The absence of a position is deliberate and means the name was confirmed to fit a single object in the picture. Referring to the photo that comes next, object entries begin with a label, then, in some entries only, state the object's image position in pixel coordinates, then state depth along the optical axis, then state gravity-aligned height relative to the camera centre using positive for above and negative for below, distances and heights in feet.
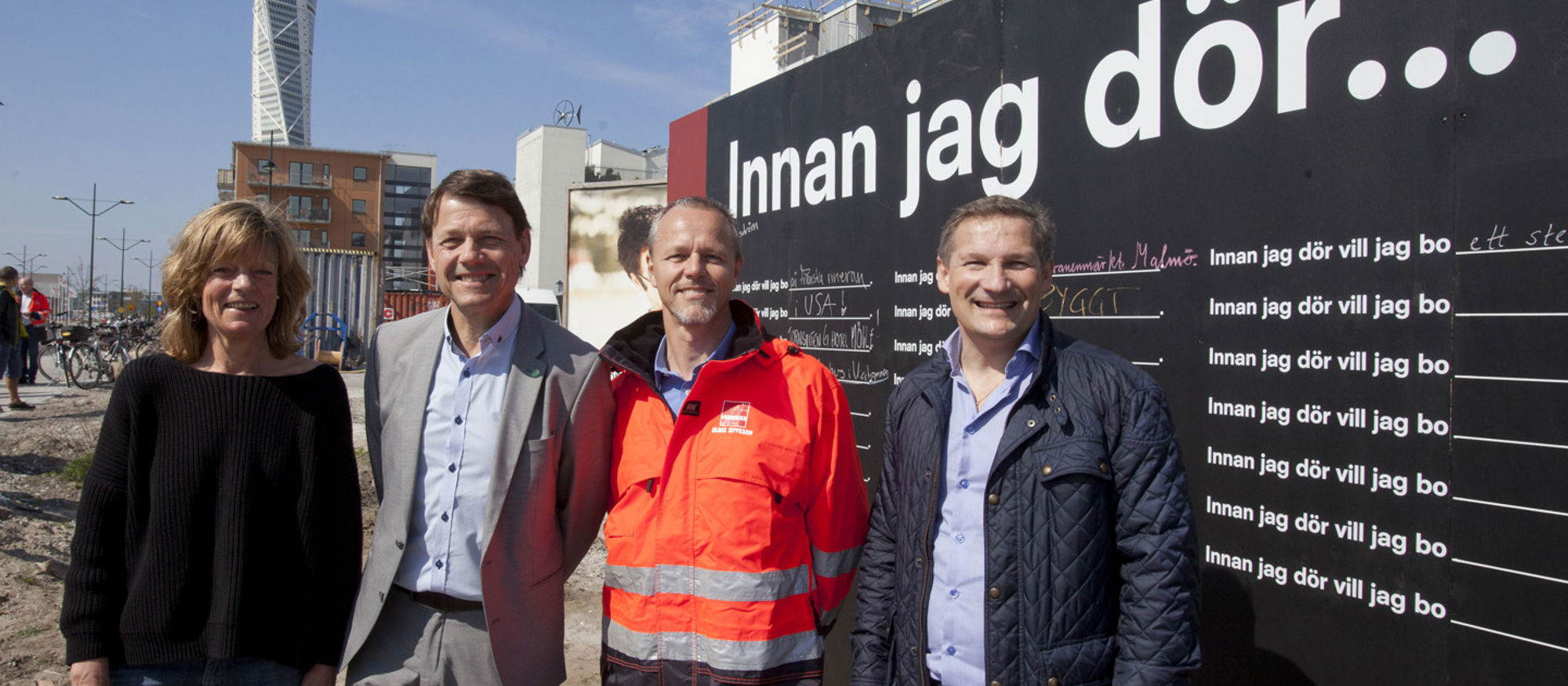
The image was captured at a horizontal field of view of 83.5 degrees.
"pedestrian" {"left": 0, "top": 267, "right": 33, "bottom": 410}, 35.63 +1.03
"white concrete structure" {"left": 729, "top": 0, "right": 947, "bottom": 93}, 132.57 +55.23
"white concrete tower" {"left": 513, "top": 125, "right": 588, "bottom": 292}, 157.48 +33.76
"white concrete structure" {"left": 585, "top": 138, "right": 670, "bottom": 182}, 203.72 +48.89
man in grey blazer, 7.72 -0.94
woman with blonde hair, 6.84 -1.15
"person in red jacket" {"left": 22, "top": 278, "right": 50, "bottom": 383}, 46.11 +2.07
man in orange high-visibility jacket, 7.59 -1.10
